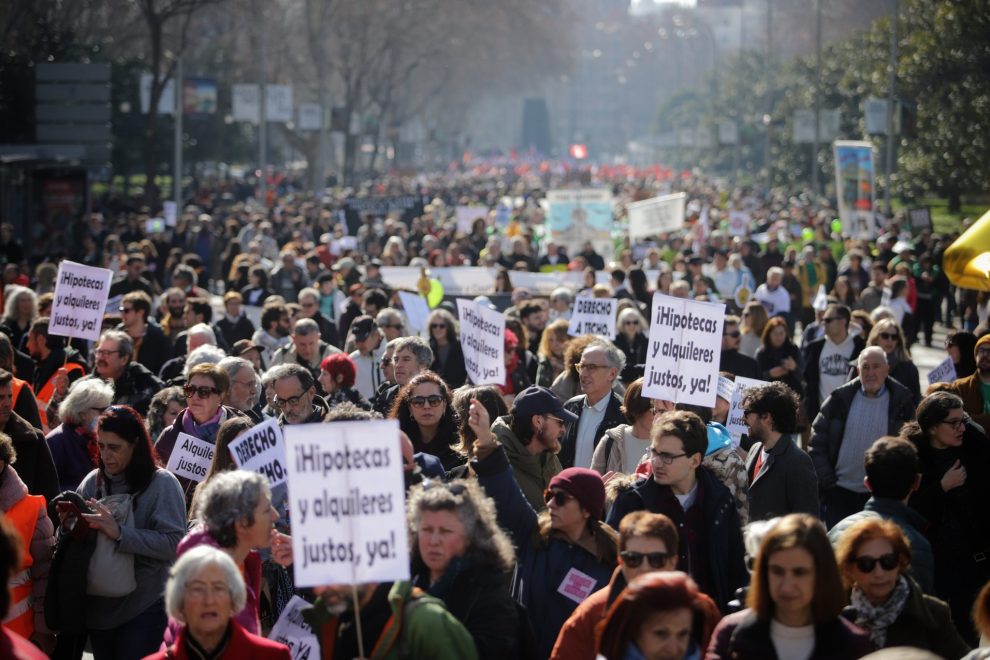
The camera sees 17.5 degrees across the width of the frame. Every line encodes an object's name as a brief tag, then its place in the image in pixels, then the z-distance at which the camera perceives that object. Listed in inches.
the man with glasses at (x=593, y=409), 650.7
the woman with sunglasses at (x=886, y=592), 404.6
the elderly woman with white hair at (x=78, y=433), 585.9
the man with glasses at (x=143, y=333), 872.3
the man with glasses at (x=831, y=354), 904.7
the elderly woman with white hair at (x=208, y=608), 374.8
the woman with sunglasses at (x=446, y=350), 894.1
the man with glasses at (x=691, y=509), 482.1
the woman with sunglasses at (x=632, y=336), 954.8
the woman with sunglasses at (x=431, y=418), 594.7
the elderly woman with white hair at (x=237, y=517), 425.6
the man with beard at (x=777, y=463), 557.6
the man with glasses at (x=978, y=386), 700.2
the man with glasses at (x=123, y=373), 729.1
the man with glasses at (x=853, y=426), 677.8
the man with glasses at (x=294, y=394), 610.6
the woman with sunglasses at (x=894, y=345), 802.2
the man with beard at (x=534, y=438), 554.3
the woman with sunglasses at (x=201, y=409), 605.9
